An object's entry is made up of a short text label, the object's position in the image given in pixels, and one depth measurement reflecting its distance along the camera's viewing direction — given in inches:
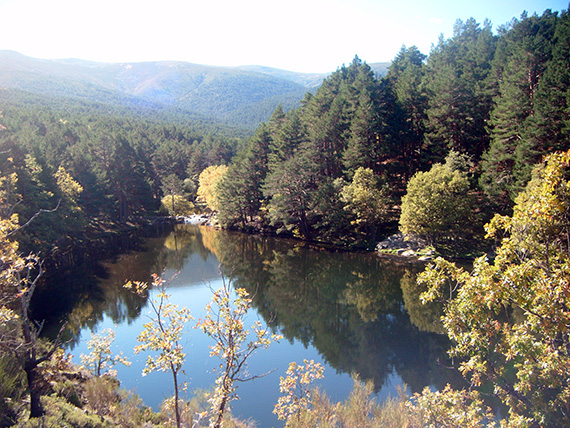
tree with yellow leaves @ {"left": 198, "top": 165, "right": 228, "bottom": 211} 2578.7
